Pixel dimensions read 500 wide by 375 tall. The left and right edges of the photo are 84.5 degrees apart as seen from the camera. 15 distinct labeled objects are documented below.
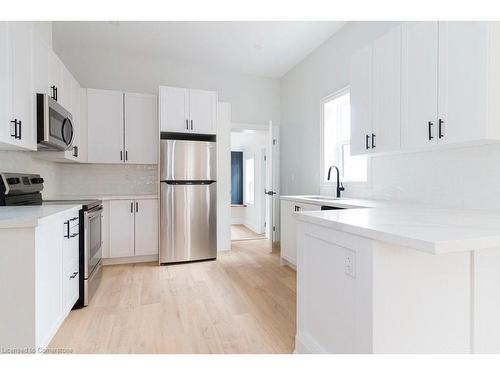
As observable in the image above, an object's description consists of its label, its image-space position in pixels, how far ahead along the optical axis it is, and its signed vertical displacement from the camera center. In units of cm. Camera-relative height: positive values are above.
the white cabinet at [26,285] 150 -56
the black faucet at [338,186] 318 +0
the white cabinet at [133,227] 358 -56
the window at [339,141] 327 +59
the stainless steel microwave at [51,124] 224 +53
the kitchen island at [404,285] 111 -44
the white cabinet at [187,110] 369 +104
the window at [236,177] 745 +24
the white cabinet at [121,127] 363 +79
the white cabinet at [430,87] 161 +70
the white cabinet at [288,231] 328 -56
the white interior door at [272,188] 407 -3
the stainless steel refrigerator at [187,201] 361 -20
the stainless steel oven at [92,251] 239 -62
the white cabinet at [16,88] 183 +69
